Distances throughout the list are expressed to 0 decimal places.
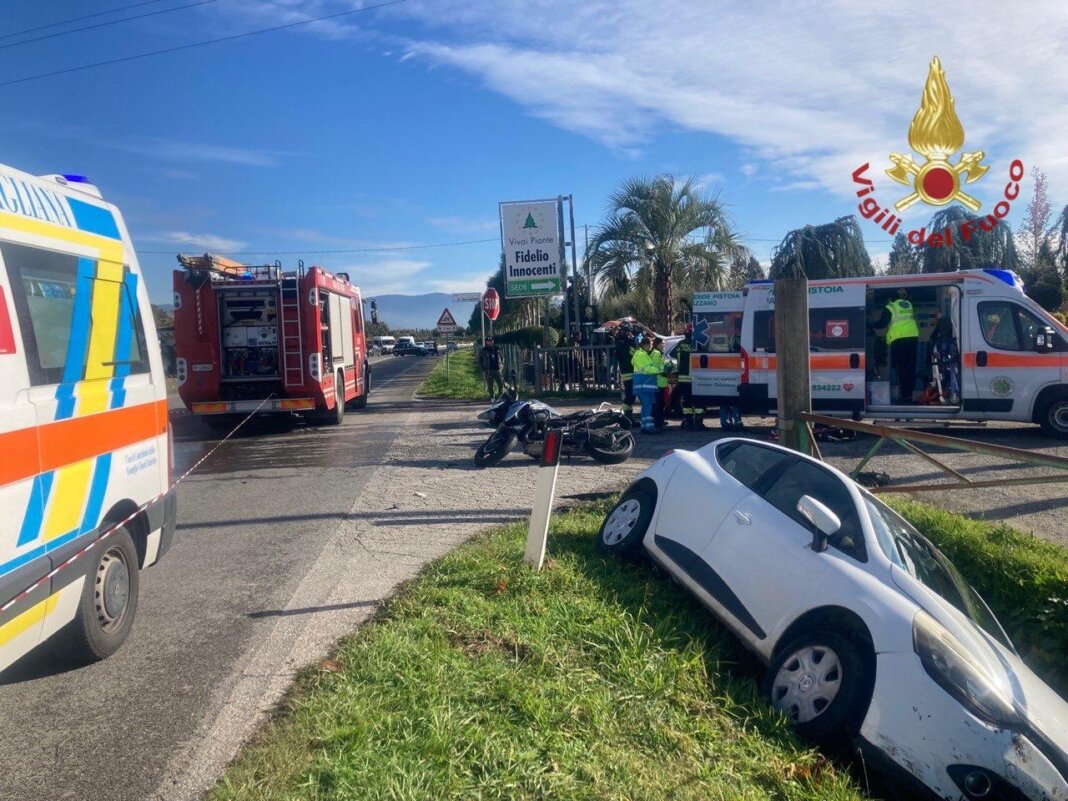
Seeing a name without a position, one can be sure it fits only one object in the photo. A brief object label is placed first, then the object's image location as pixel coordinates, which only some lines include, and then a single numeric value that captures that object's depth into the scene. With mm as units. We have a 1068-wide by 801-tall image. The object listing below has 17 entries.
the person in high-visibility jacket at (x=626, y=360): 15953
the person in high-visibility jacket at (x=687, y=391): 15109
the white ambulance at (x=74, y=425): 3926
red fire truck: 14977
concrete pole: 7711
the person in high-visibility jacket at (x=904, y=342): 13734
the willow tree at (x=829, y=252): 26250
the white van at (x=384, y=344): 81844
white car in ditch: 3854
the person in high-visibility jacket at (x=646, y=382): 14469
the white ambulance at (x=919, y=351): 12938
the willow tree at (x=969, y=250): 25484
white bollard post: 6145
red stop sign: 23531
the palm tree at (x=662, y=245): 23859
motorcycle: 11531
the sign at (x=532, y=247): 23859
